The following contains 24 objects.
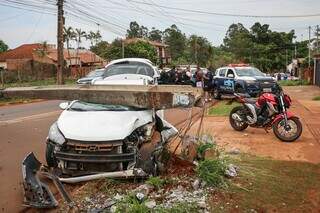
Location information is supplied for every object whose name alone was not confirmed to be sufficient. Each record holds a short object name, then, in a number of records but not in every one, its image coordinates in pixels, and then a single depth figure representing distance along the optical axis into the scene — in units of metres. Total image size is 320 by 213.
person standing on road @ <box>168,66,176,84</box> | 18.12
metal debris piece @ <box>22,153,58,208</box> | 4.12
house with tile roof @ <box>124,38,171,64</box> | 53.61
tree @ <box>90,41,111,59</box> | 42.49
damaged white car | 4.79
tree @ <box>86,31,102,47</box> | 41.97
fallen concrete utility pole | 5.20
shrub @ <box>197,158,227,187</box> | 4.49
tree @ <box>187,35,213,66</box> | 46.71
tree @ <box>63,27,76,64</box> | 37.96
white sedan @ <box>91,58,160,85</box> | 6.98
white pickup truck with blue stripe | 14.70
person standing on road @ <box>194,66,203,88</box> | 17.56
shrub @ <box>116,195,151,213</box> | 3.74
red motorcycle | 7.15
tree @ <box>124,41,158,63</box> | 37.59
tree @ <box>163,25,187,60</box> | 62.23
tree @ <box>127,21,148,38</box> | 67.80
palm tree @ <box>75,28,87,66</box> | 39.10
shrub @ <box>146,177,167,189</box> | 4.46
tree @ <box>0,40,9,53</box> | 50.91
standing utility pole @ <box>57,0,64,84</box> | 18.50
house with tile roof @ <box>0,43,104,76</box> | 36.97
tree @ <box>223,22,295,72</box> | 43.30
